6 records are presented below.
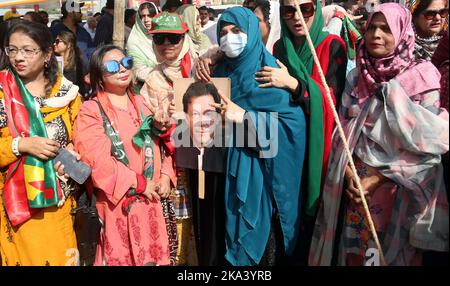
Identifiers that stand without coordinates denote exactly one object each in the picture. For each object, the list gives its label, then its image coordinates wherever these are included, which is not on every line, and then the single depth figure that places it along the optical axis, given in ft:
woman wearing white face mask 10.60
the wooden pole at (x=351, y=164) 9.37
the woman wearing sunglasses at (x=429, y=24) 13.16
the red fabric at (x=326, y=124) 10.86
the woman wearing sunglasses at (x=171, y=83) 11.64
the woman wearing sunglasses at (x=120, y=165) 10.74
